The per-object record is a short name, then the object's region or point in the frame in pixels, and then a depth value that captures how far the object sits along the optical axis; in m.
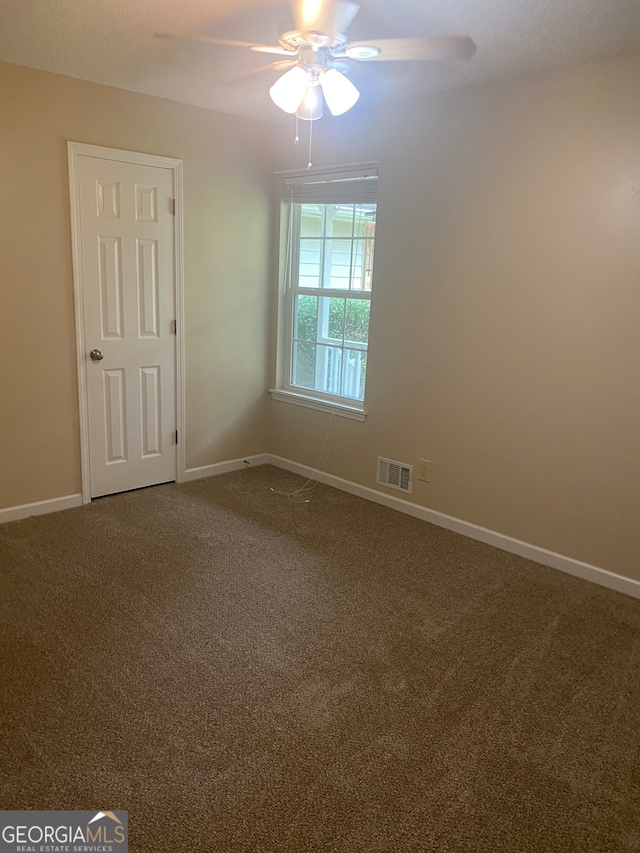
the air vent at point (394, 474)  3.86
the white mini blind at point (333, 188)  3.79
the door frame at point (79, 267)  3.42
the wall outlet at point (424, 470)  3.74
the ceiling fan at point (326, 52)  2.19
